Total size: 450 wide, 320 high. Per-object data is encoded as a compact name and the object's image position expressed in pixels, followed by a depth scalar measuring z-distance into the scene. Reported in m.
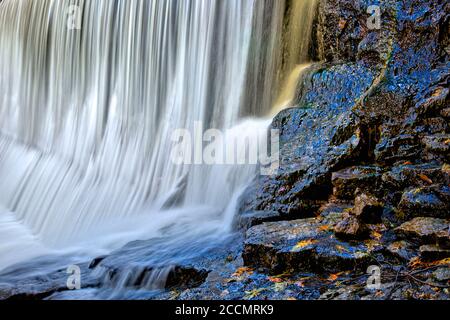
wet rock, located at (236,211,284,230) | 4.47
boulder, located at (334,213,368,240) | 3.62
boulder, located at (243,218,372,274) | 3.45
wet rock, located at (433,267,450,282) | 2.92
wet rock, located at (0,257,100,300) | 4.60
